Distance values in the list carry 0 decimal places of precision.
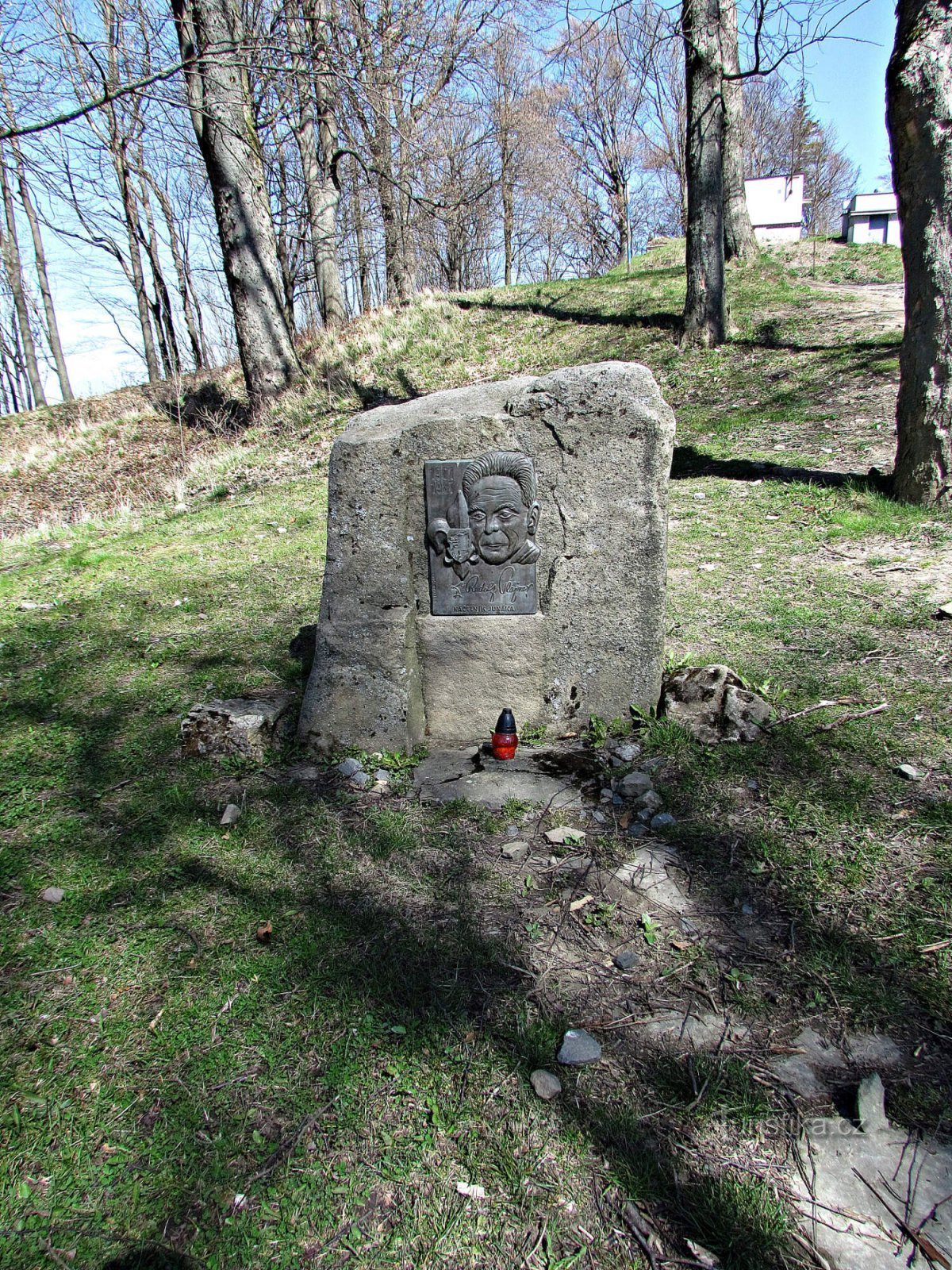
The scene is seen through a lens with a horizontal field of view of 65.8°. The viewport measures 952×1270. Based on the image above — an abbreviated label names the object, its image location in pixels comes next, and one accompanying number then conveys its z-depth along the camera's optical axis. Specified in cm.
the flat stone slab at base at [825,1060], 192
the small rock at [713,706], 337
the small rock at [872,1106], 180
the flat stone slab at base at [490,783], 315
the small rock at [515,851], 282
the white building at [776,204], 2645
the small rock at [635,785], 311
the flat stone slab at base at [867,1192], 158
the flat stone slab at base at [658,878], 257
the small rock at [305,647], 435
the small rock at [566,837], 288
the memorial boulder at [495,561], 324
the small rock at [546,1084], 192
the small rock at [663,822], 291
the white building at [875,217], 2677
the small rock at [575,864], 274
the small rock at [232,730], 353
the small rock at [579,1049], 201
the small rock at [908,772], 292
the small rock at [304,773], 338
